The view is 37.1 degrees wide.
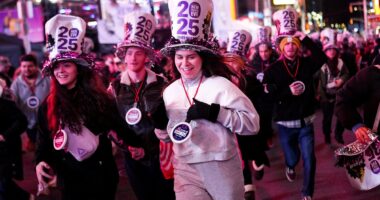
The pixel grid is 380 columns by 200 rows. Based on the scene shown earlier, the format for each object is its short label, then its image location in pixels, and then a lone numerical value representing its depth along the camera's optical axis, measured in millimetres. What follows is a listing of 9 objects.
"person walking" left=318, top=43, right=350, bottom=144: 10375
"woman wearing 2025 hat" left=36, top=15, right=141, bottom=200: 4238
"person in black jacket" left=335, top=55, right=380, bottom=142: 4414
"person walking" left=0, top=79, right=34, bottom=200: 5996
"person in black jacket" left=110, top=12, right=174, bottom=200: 5059
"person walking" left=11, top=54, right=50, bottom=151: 9602
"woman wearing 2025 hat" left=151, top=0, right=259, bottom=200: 3754
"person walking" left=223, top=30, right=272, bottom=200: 6770
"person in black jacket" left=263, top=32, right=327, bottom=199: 6492
